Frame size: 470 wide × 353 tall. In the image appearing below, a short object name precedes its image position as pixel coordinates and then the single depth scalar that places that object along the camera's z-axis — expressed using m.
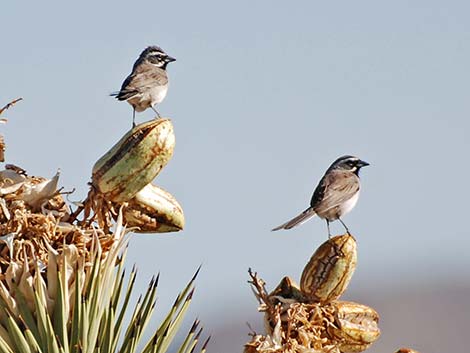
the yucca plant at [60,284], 10.56
